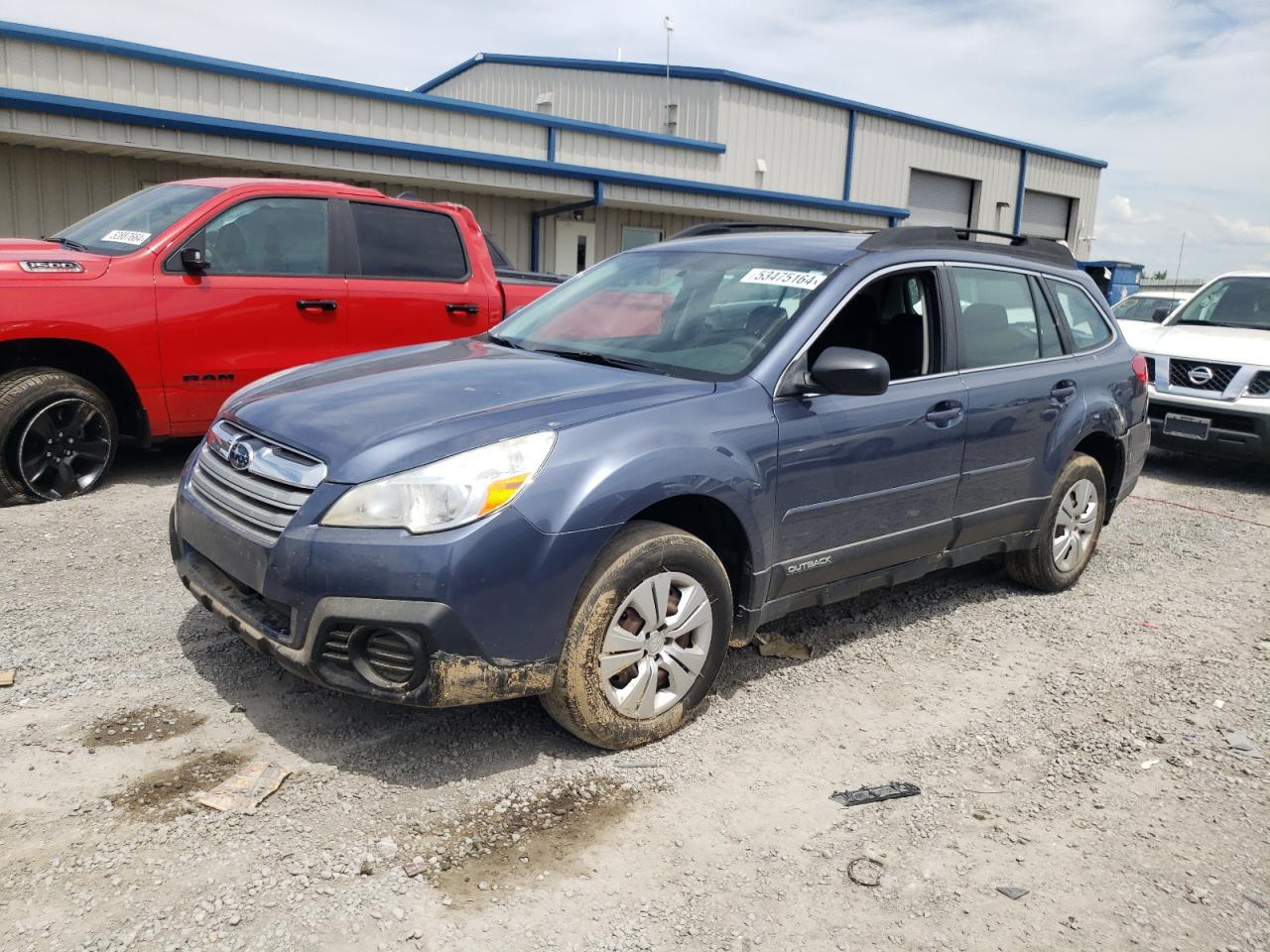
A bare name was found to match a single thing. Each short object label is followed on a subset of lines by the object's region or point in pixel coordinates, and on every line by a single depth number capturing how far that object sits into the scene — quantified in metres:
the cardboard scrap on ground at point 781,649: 4.50
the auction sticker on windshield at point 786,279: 4.17
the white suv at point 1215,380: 8.74
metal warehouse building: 11.33
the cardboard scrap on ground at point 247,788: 3.05
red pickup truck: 5.96
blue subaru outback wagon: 3.06
